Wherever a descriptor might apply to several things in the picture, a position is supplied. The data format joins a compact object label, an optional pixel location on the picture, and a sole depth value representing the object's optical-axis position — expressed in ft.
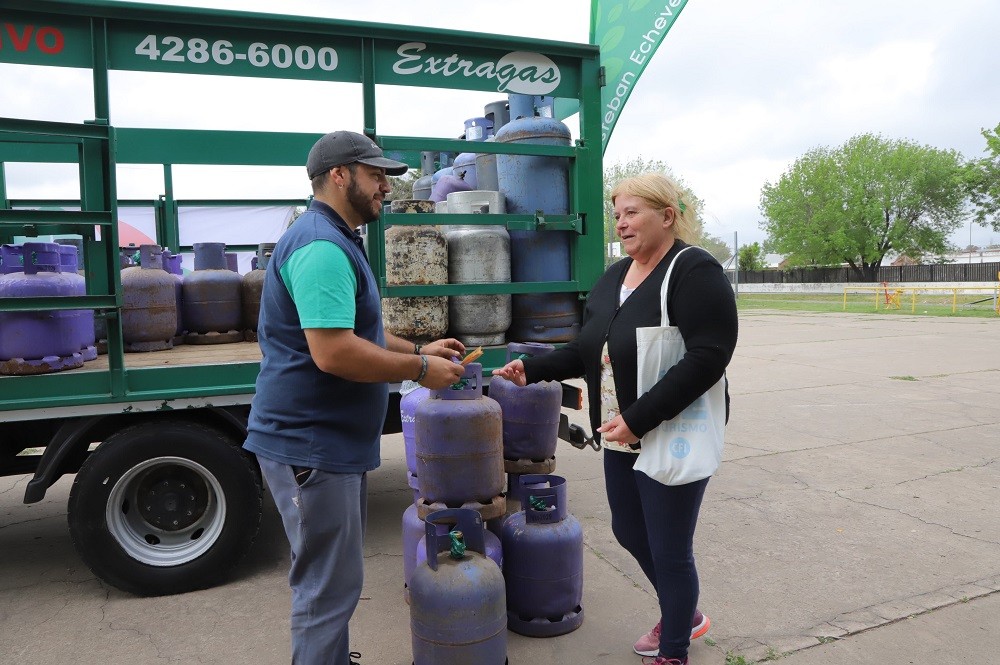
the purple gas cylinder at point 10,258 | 12.52
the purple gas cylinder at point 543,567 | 10.62
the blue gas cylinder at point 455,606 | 8.82
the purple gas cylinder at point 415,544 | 10.76
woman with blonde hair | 8.03
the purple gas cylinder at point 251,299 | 16.19
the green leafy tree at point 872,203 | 165.07
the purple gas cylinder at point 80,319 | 12.21
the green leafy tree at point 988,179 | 115.14
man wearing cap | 7.06
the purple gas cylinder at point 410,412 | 12.43
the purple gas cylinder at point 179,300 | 15.65
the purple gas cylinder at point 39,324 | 11.21
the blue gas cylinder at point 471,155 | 15.89
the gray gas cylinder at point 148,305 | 14.20
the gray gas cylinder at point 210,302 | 15.84
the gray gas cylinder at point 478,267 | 13.14
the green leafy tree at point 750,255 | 207.31
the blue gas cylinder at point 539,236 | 13.62
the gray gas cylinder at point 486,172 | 14.93
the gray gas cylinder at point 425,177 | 19.19
